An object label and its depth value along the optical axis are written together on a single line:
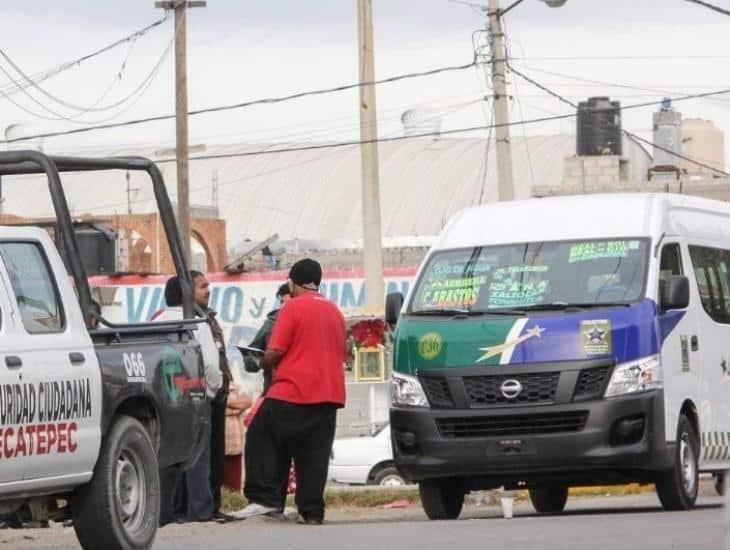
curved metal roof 87.25
